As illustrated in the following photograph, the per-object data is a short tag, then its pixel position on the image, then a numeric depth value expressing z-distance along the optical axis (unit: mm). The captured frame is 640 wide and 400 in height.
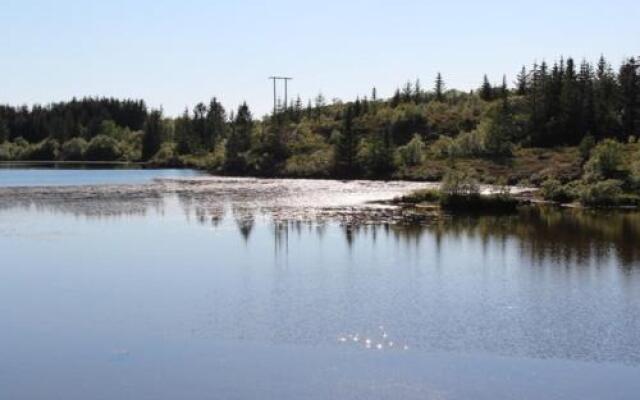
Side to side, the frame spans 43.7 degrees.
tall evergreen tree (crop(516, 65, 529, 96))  172000
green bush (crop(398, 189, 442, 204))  78125
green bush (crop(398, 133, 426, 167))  124669
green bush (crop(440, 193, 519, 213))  71500
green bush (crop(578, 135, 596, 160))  103975
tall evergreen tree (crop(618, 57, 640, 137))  124875
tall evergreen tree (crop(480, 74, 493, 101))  181500
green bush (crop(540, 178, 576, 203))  81500
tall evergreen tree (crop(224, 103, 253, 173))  148625
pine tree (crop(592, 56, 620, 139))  125000
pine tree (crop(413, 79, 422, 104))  193075
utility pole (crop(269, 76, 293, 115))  169338
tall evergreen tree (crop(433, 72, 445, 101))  192750
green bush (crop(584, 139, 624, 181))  86600
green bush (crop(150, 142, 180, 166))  187000
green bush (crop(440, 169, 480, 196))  73688
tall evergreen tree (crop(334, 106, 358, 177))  127769
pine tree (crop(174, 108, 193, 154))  195138
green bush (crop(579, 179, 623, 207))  77438
